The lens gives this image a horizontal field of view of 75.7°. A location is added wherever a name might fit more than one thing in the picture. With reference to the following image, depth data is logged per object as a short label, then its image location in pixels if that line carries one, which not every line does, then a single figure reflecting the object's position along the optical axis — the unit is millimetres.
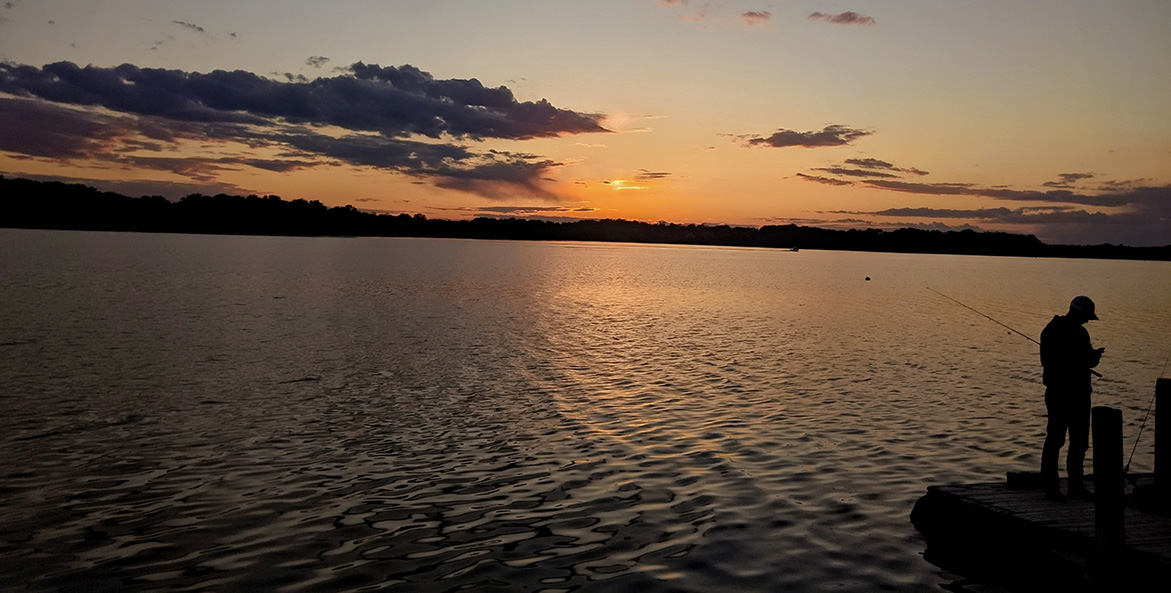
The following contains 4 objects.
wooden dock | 8602
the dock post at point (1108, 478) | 8562
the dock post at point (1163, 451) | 9734
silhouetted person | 10422
